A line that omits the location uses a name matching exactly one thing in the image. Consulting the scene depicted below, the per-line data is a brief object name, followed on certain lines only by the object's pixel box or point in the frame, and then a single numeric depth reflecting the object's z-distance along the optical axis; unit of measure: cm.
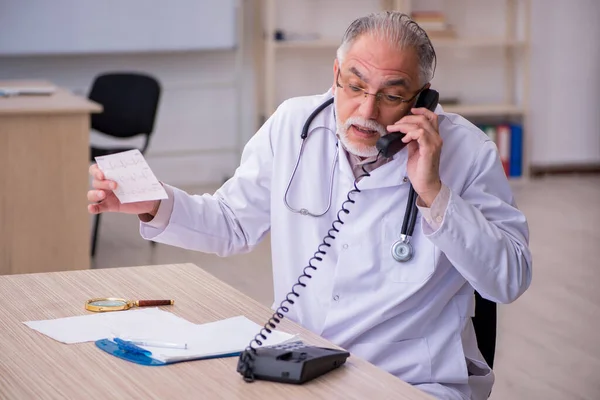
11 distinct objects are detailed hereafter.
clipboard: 264
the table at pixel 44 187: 544
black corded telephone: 254
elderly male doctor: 290
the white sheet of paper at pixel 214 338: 267
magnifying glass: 294
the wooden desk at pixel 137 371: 250
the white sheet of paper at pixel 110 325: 277
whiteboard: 827
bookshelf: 930
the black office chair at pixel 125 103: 706
